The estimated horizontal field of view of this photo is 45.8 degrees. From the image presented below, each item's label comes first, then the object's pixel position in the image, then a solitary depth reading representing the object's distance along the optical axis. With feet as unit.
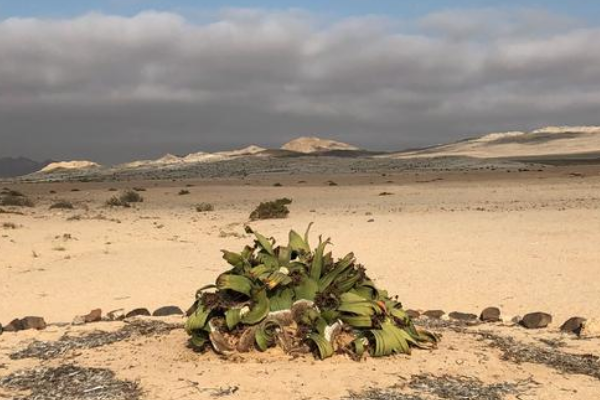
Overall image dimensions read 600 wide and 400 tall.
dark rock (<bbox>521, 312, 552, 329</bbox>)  25.32
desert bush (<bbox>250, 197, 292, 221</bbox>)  68.49
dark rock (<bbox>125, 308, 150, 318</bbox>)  27.68
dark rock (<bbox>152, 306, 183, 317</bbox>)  28.19
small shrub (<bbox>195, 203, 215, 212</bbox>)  82.23
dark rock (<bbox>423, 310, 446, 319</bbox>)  27.30
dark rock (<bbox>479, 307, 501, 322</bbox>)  26.48
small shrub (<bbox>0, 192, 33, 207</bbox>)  91.55
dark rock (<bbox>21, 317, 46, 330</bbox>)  25.59
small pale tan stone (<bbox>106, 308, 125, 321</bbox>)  27.14
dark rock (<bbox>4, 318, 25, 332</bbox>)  25.34
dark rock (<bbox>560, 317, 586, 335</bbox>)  24.59
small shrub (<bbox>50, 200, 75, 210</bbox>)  86.74
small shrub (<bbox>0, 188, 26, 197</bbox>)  102.86
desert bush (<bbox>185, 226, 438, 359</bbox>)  20.34
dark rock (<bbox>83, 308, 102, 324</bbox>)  26.94
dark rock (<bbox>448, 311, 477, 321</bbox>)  26.94
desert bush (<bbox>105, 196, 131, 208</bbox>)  90.25
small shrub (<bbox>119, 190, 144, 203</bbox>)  99.39
